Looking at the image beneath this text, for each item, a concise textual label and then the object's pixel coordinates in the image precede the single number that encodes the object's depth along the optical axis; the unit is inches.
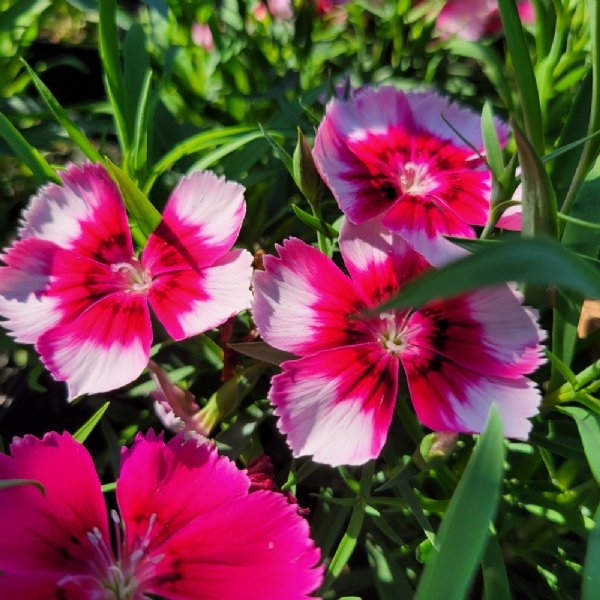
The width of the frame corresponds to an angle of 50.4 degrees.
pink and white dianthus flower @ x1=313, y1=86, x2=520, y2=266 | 3.9
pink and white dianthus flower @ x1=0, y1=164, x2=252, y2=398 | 3.8
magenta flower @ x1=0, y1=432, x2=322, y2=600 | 3.3
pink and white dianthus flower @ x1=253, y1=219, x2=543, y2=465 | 3.4
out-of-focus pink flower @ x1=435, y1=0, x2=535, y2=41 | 7.8
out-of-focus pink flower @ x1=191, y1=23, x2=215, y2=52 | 7.7
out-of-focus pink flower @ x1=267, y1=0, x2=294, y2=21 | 7.9
